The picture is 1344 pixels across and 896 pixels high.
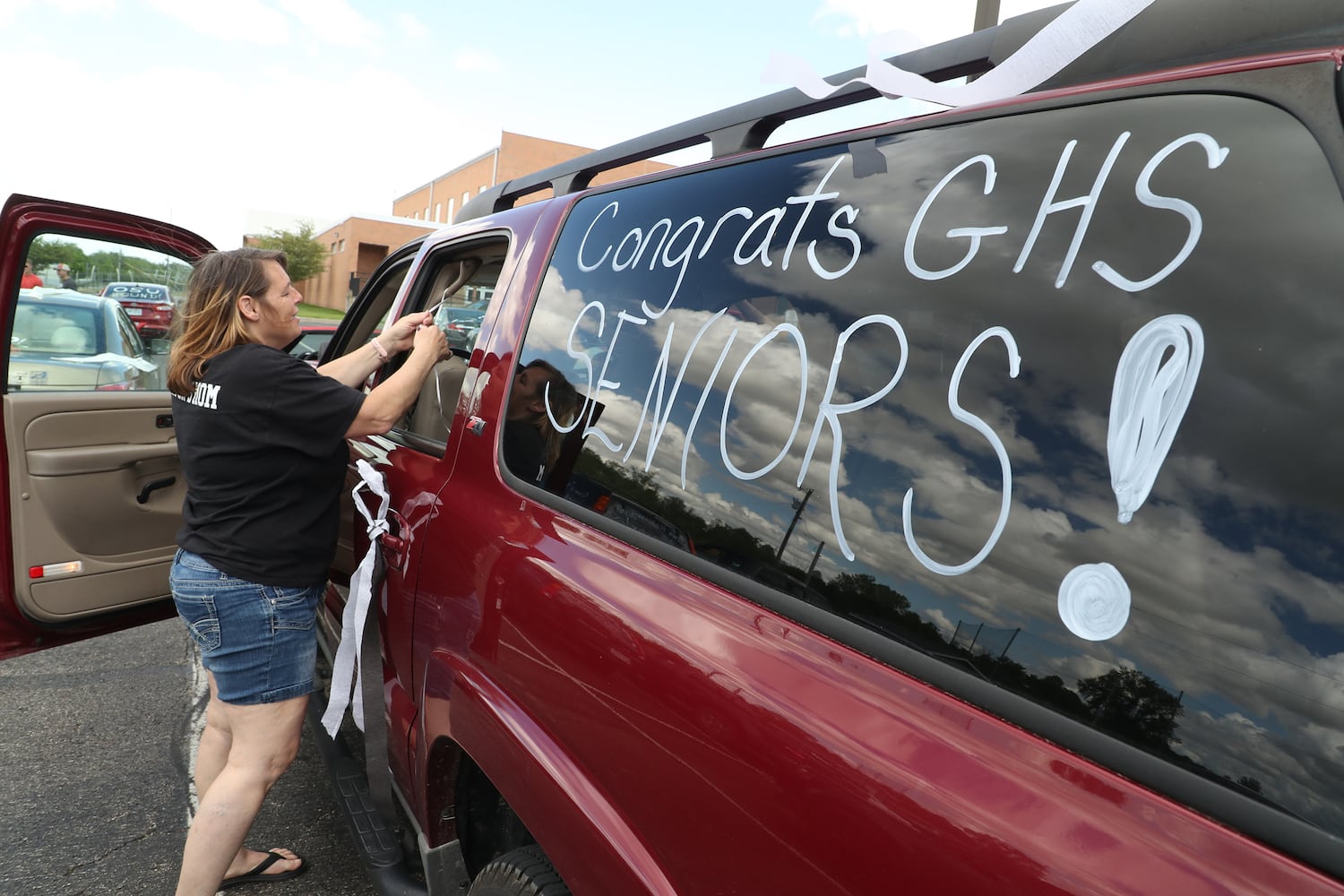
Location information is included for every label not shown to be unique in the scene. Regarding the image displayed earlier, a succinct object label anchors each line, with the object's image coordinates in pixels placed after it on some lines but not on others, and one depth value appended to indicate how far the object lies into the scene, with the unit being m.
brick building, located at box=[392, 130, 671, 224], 41.31
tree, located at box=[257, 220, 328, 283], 53.69
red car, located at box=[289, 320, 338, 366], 7.59
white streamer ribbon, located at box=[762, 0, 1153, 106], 1.07
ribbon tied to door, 2.14
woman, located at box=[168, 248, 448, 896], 2.07
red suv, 0.72
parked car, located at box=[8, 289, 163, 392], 3.02
